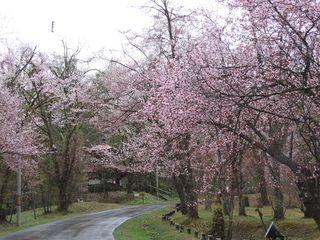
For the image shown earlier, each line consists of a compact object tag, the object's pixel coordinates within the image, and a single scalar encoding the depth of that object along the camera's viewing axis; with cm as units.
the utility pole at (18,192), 2698
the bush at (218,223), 1720
